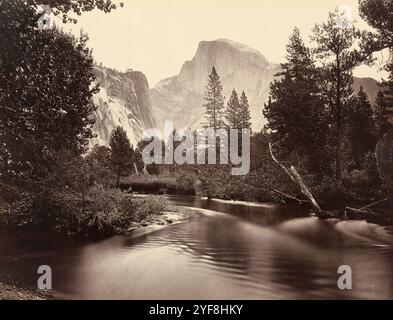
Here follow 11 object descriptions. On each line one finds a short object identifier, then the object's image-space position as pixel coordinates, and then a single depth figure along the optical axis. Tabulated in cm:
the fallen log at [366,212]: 2039
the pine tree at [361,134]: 4356
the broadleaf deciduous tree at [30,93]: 1484
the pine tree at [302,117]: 3006
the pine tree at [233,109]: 7656
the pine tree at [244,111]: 7516
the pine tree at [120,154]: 5206
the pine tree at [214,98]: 7306
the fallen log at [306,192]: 2264
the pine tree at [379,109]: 4929
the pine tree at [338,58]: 2994
